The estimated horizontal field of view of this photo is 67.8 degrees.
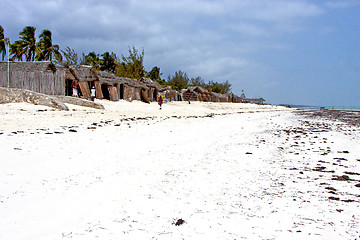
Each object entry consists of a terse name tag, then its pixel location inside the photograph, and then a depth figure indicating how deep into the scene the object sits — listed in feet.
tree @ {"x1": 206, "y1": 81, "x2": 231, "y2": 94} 302.62
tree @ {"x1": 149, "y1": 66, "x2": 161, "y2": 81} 238.72
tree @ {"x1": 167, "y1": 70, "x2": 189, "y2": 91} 250.98
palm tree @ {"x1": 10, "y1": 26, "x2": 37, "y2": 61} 155.43
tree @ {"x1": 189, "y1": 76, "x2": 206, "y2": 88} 305.12
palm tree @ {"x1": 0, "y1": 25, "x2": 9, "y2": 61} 153.69
